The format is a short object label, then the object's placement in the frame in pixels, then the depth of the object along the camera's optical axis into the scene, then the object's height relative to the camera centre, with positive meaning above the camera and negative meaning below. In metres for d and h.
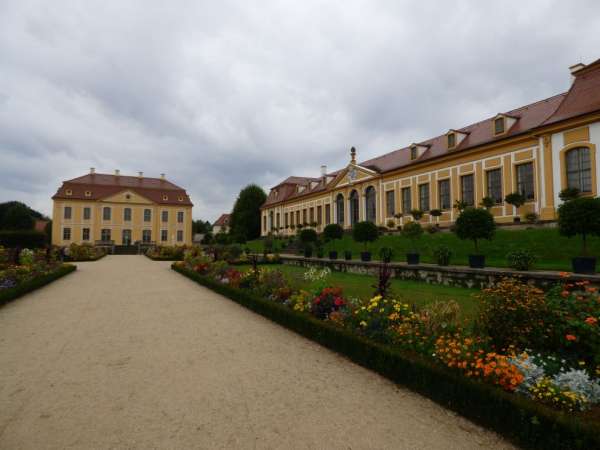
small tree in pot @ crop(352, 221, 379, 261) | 18.44 +0.48
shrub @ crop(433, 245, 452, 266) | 12.23 -0.51
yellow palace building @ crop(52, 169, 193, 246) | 47.03 +4.31
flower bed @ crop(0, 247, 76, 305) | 9.35 -1.10
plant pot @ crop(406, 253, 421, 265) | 13.06 -0.65
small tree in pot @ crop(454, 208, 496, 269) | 12.10 +0.54
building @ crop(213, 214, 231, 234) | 86.58 +4.82
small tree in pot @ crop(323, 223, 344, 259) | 22.89 +0.60
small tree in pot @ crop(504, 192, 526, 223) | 19.31 +2.29
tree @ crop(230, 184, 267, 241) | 56.28 +4.83
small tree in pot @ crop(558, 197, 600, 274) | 9.05 +0.59
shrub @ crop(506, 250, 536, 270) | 9.49 -0.53
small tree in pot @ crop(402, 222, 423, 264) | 15.88 +0.49
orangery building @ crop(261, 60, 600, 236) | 17.75 +4.96
